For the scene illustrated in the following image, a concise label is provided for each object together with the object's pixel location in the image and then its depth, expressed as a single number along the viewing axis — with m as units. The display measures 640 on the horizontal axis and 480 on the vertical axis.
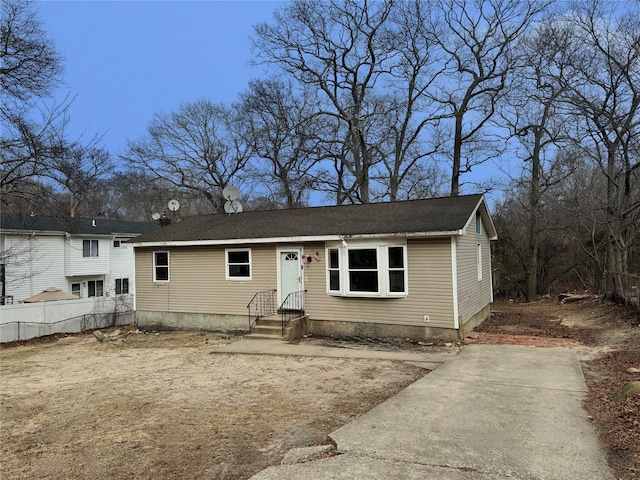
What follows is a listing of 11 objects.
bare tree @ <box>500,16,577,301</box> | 19.42
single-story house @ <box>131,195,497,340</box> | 10.94
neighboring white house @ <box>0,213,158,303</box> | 23.88
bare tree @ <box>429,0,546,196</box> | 22.61
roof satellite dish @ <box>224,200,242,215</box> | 16.86
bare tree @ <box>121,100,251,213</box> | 30.67
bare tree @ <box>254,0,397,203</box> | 25.38
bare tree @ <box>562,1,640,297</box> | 16.75
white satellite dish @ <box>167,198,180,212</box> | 18.66
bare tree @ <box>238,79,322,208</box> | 26.28
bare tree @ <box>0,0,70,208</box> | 11.06
